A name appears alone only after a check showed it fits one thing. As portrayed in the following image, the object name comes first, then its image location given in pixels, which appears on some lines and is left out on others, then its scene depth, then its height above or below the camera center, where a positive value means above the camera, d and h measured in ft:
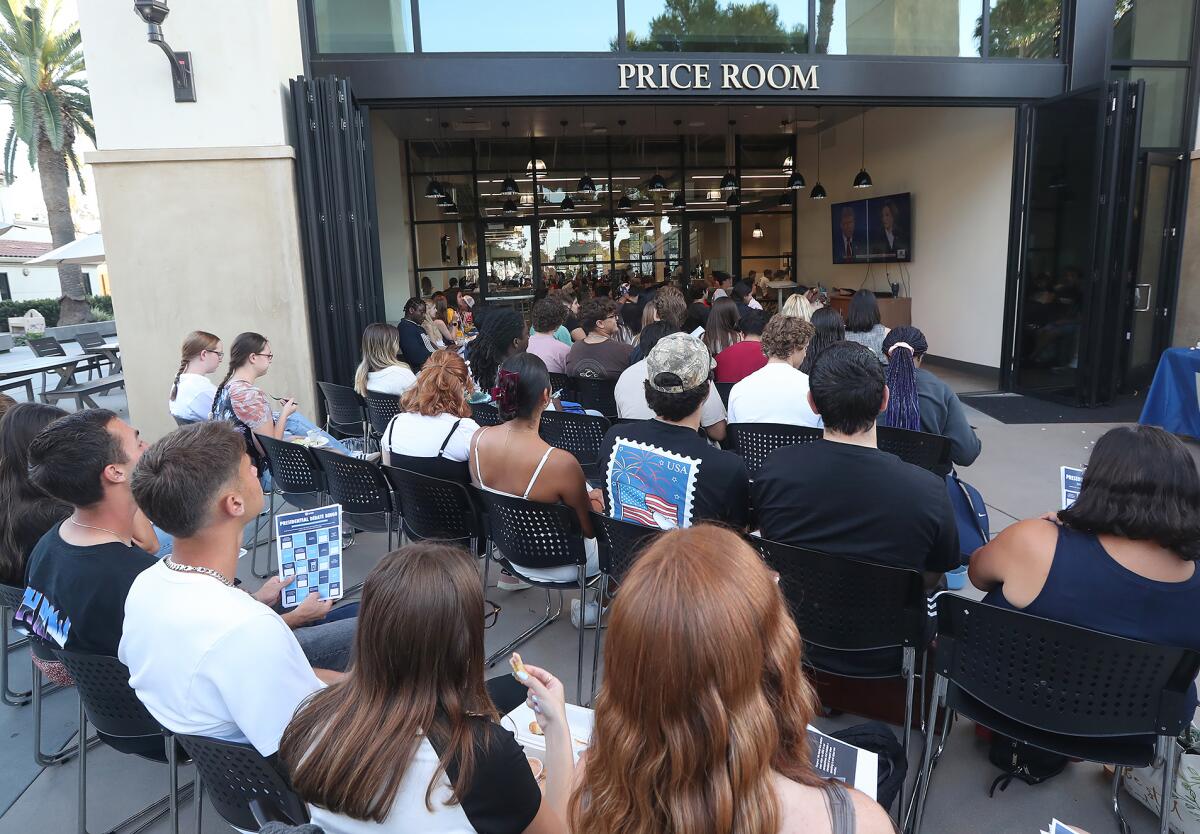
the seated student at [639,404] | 12.82 -2.28
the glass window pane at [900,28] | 23.18 +7.72
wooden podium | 34.09 -1.92
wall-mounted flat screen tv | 34.55 +2.03
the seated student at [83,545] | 6.09 -2.16
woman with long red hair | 3.08 -1.86
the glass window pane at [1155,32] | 24.30 +7.59
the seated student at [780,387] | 12.01 -1.87
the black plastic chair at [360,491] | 10.89 -3.15
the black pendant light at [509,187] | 40.01 +5.22
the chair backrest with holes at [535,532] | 8.78 -3.09
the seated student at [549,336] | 18.65 -1.43
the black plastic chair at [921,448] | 10.49 -2.57
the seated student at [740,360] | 15.34 -1.79
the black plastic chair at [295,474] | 12.09 -3.12
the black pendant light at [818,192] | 39.55 +4.35
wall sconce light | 16.90 +6.01
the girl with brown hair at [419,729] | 3.82 -2.40
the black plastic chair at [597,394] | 16.70 -2.64
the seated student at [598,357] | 17.37 -1.86
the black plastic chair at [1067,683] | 5.41 -3.28
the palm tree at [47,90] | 54.34 +15.68
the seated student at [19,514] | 7.59 -2.25
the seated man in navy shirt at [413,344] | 22.15 -1.79
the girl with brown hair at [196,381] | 13.92 -1.71
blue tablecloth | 18.90 -3.51
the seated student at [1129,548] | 5.70 -2.27
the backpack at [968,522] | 8.68 -3.00
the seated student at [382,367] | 16.30 -1.81
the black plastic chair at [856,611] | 6.57 -3.13
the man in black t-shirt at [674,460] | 8.02 -2.04
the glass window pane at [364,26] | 21.62 +7.65
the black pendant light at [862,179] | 34.76 +4.34
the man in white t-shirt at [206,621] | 4.89 -2.26
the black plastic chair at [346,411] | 17.69 -3.04
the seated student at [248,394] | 12.80 -1.82
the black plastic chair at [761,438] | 11.03 -2.52
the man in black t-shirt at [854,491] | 6.91 -2.11
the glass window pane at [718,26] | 22.52 +7.68
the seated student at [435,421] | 10.83 -2.05
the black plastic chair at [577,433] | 13.30 -2.83
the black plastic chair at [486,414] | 14.83 -2.66
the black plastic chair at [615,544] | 7.72 -2.98
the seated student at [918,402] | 11.10 -2.01
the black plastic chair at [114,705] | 5.61 -3.30
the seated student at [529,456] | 9.25 -2.23
